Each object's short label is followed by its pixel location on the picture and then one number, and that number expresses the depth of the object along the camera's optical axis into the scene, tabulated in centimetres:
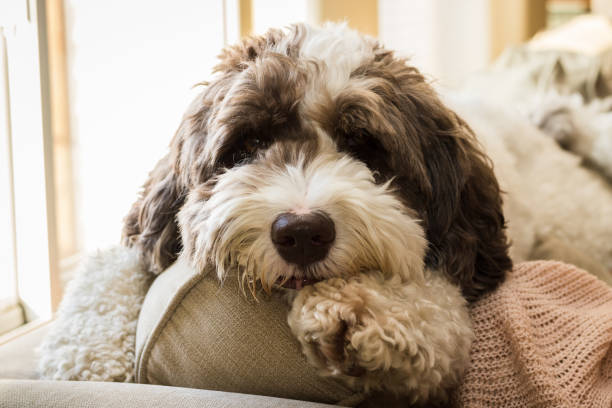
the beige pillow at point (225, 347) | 65
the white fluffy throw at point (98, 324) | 69
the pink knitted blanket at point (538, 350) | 64
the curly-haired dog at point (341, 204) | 64
